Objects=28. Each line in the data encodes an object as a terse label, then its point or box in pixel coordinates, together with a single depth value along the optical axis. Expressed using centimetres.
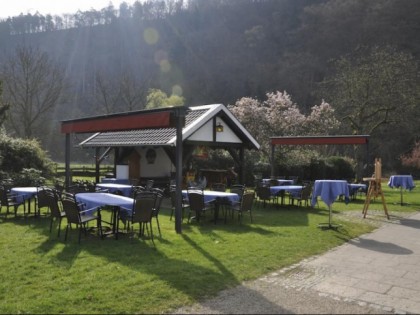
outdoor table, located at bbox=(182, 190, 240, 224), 941
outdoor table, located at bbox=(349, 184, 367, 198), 1516
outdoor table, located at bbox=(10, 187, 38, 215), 969
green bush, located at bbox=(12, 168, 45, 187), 1527
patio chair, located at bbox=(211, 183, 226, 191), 1132
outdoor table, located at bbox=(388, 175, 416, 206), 1395
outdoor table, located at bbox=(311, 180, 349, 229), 907
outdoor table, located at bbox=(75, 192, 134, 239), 724
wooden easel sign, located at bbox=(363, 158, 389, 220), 1062
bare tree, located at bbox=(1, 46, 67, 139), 3016
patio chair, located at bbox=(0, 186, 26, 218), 969
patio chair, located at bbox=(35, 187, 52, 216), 886
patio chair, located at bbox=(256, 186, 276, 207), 1224
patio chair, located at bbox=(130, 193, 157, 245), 704
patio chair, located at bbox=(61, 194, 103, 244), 699
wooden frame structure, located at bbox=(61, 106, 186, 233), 823
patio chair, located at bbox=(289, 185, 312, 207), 1227
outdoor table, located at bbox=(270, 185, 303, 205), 1236
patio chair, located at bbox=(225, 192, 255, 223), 939
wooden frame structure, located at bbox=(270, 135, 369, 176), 1571
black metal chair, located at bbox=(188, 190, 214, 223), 919
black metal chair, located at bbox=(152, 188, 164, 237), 763
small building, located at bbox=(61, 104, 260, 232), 873
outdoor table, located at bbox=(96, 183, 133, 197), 1112
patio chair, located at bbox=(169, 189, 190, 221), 977
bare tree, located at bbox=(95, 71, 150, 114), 3962
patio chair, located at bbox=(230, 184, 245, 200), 1034
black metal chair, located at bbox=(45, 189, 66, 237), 767
